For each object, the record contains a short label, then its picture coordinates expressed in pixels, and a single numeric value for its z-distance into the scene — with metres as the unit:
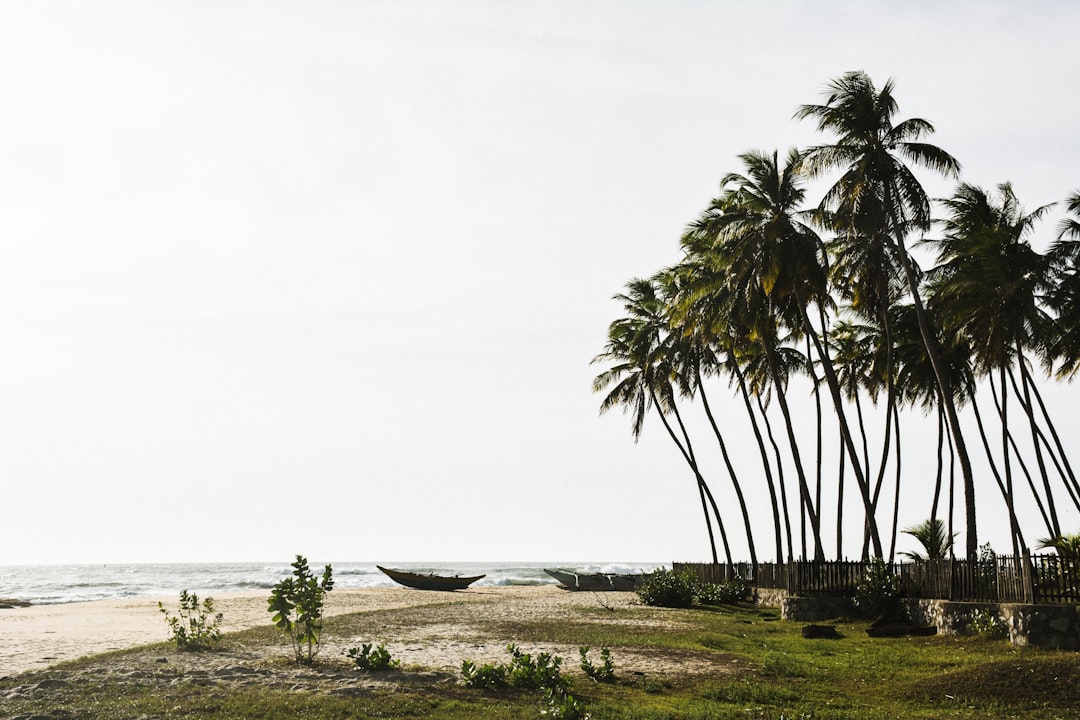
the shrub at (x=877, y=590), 22.77
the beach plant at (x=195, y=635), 15.50
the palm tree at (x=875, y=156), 26.36
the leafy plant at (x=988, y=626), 17.33
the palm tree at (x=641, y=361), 42.53
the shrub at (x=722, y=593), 31.50
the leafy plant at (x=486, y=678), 11.91
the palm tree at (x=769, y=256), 29.47
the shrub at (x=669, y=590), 31.19
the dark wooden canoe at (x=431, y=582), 50.31
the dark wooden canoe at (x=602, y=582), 49.41
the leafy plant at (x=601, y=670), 12.58
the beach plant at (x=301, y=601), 13.53
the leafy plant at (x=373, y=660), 12.95
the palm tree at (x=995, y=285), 25.56
